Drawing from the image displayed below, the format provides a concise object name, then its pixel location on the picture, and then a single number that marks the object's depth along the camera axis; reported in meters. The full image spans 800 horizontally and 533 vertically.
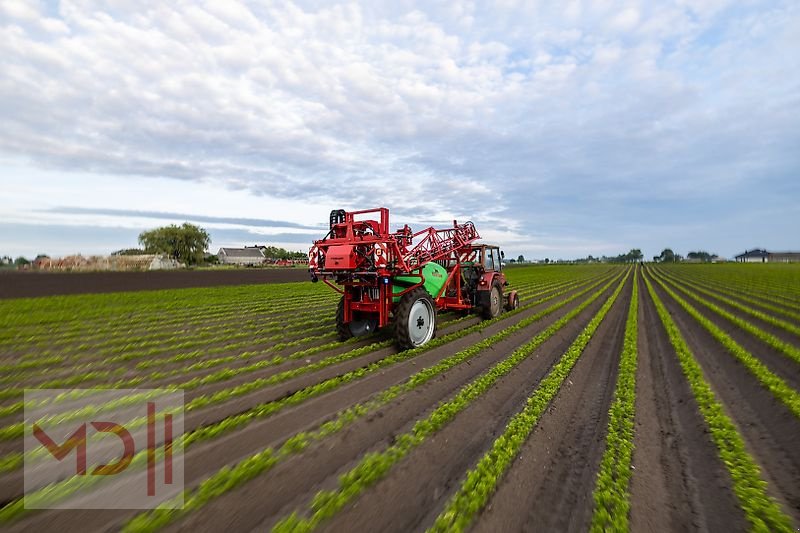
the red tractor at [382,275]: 7.39
